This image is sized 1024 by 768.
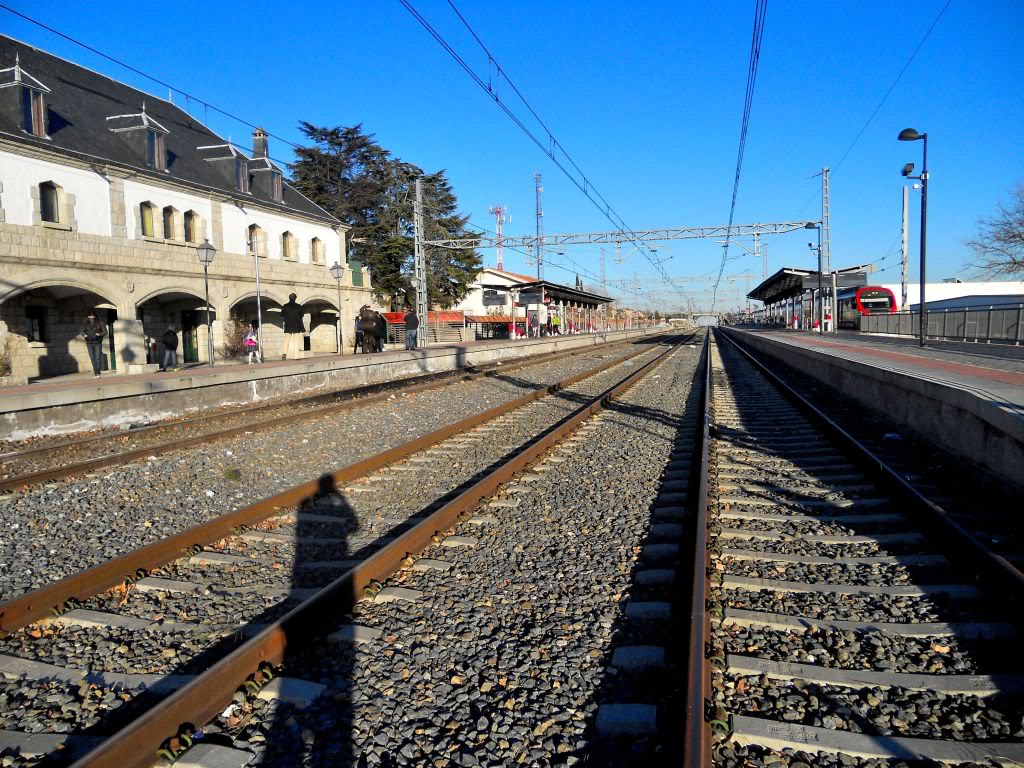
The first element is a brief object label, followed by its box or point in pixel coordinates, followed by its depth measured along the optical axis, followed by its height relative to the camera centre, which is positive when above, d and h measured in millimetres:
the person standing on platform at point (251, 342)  23828 +35
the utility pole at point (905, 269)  44700 +4278
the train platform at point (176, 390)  10992 -987
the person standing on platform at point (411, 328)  26580 +482
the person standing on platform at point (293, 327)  32375 +754
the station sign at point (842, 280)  41144 +3574
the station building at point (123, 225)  20266 +4501
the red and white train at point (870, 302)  48406 +2120
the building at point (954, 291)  55781 +3964
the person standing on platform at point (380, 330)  26062 +432
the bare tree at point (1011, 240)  35781 +4823
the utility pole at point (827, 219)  37241 +6562
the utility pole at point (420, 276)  29344 +2948
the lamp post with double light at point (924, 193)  20109 +4186
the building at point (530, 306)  42625 +2704
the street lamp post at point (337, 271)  29059 +3149
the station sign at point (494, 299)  41250 +2505
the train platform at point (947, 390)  6820 -857
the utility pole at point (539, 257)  39131 +4836
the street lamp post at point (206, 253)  19562 +2705
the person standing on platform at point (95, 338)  17828 +215
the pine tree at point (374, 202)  53719 +11758
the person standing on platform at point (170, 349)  19688 -135
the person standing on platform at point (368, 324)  25172 +633
